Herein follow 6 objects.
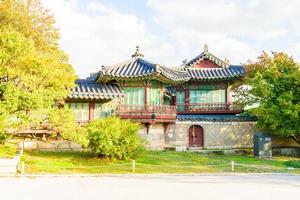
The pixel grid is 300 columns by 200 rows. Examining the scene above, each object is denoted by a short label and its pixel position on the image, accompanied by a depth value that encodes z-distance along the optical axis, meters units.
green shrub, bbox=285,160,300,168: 24.66
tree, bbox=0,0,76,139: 17.92
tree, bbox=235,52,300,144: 28.32
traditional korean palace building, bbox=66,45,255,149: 28.72
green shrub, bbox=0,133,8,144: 19.35
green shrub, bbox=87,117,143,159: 21.56
